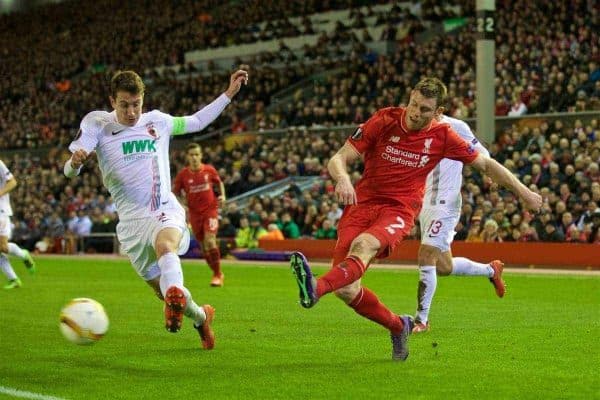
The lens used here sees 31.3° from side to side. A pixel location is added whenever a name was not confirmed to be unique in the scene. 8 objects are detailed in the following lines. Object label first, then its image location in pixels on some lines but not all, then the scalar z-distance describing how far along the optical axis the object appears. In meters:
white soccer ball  8.48
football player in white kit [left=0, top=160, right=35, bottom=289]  16.84
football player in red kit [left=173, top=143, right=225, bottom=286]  19.17
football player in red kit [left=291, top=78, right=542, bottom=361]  8.28
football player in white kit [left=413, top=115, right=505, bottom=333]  11.05
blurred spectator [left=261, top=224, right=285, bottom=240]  28.10
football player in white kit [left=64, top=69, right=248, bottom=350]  9.02
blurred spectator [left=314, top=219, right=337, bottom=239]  26.95
